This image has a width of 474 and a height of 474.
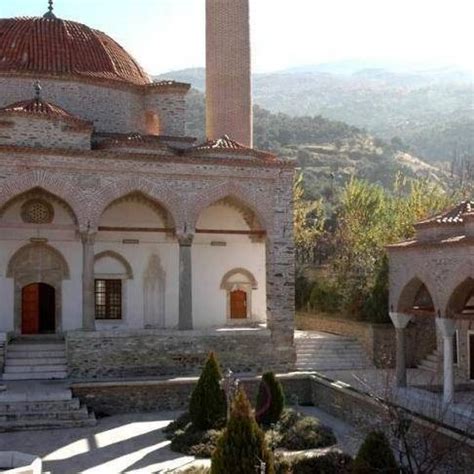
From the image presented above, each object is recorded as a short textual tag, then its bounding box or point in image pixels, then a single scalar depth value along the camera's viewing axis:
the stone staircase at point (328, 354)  20.20
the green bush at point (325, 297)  24.77
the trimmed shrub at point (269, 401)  13.95
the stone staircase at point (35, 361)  17.31
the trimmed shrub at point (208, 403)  13.72
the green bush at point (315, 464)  10.68
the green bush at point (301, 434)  12.76
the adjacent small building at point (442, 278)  14.27
